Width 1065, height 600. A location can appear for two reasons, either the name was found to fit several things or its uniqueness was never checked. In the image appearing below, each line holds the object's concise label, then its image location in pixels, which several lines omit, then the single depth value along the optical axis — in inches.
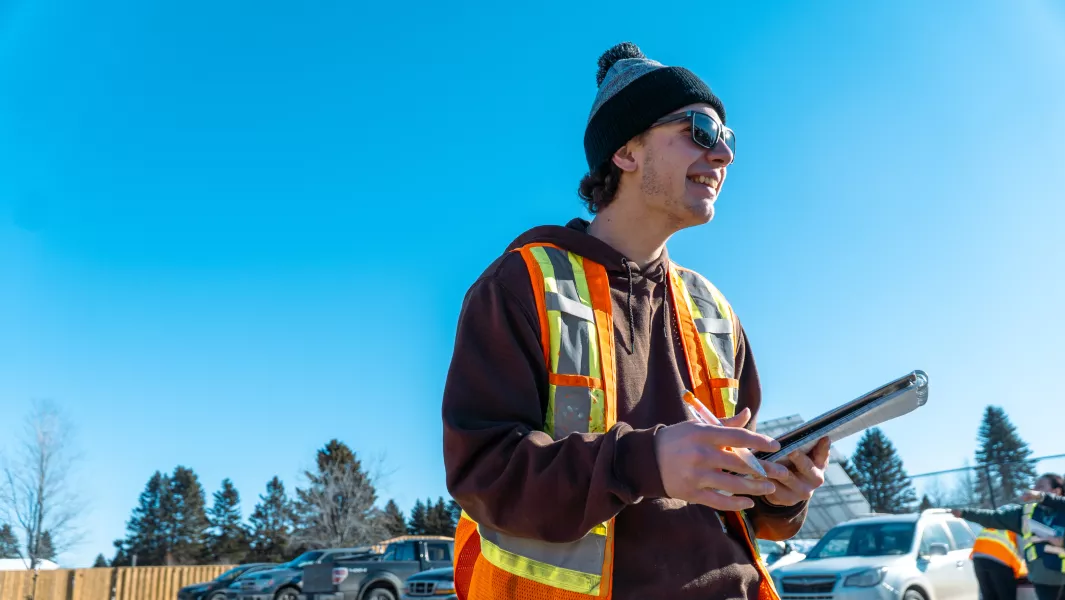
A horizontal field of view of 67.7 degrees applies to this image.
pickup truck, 624.4
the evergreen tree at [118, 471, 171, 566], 3070.4
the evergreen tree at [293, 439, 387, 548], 2162.9
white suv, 386.0
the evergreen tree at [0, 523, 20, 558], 1381.6
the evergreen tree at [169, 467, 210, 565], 3051.2
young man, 56.6
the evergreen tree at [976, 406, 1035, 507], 647.8
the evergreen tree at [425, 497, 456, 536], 2674.7
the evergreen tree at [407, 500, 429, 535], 2783.0
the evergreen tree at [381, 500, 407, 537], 2507.4
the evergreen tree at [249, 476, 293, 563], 2709.2
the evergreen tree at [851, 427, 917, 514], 2785.4
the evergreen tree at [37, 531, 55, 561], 1334.9
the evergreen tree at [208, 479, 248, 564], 2989.7
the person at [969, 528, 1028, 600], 379.6
